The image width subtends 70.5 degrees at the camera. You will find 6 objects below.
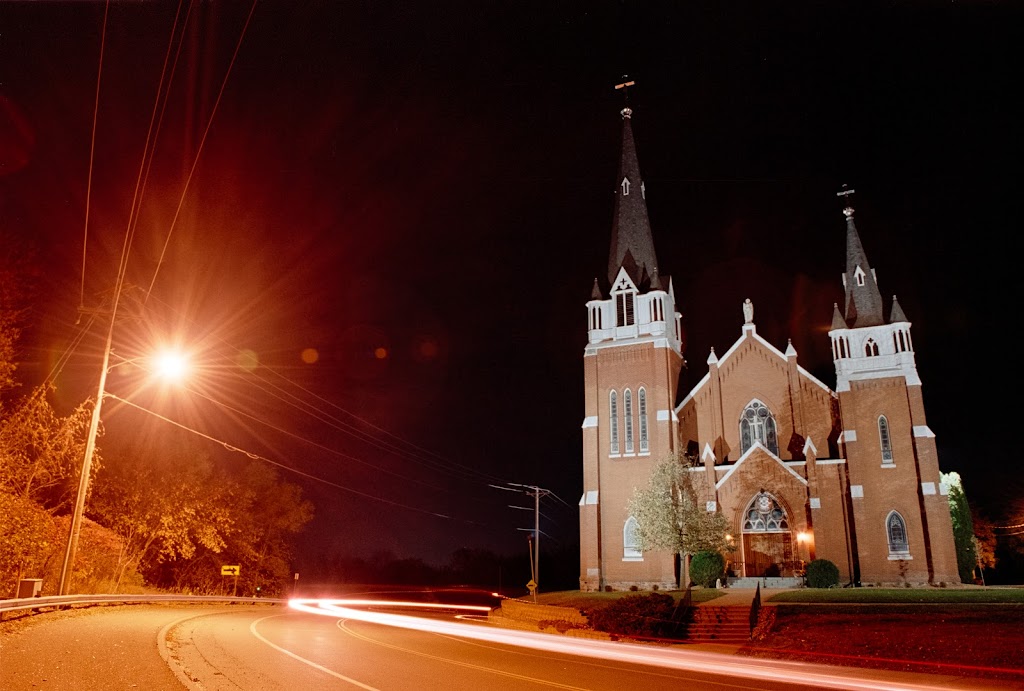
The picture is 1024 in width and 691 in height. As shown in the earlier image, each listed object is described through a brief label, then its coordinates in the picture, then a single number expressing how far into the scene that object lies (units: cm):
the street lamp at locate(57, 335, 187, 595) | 1747
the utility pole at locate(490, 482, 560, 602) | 4108
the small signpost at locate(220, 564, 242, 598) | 3822
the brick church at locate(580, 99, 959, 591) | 3653
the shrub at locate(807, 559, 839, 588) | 3416
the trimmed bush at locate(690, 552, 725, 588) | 3450
